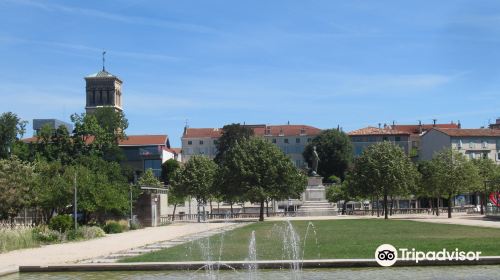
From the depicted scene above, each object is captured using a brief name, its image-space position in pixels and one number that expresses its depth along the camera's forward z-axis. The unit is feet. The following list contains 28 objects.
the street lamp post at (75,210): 116.98
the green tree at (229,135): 400.26
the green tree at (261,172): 197.06
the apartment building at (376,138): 470.39
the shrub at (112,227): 139.44
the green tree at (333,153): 404.36
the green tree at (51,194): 135.03
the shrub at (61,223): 117.19
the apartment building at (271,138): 507.71
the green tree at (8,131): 315.99
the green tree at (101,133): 318.45
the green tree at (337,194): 277.64
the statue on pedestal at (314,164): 253.24
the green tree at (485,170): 246.90
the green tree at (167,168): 405.06
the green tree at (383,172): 195.18
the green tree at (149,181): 306.88
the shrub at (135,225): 157.17
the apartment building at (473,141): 386.52
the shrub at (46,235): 104.89
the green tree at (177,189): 265.54
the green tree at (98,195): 134.00
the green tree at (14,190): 141.59
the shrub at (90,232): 116.37
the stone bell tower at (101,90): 535.19
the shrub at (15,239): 91.37
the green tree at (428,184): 215.76
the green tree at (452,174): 204.95
